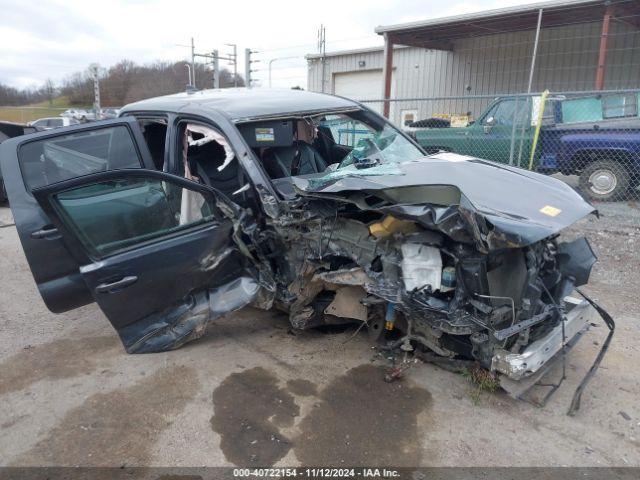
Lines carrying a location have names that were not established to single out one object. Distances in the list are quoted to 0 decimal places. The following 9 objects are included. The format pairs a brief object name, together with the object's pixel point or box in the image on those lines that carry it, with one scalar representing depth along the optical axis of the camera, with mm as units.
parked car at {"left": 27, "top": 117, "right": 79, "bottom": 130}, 19516
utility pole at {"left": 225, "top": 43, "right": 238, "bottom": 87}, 28288
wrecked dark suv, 2842
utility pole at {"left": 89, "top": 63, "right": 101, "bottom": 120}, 15219
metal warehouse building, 12375
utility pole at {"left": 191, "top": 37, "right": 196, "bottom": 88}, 21497
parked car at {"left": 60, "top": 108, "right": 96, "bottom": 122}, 21070
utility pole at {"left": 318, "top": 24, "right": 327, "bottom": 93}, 18094
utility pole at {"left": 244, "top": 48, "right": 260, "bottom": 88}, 15743
